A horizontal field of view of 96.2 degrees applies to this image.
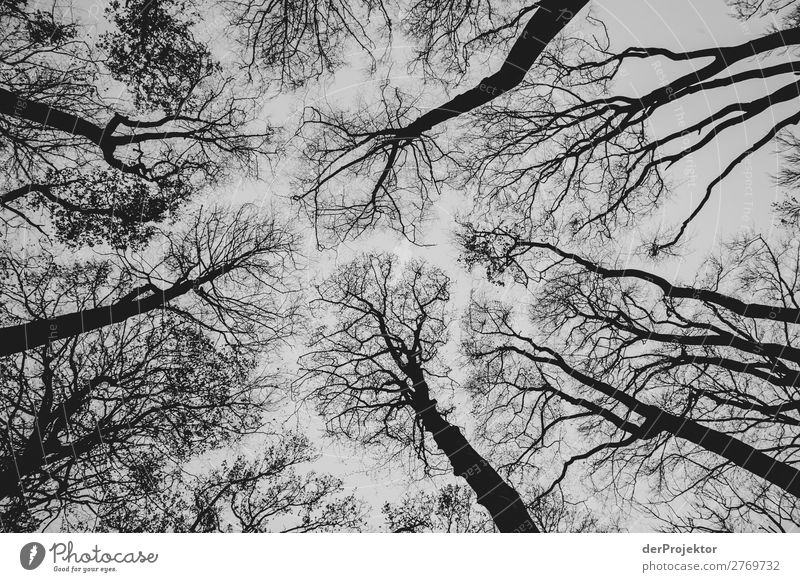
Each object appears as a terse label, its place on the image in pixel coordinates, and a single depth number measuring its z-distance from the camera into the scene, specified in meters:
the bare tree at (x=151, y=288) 7.32
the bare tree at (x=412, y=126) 6.25
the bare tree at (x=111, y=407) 7.38
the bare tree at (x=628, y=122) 6.08
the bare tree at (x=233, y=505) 7.20
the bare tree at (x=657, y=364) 7.39
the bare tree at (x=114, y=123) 6.73
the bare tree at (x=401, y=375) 7.65
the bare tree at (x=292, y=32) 6.89
